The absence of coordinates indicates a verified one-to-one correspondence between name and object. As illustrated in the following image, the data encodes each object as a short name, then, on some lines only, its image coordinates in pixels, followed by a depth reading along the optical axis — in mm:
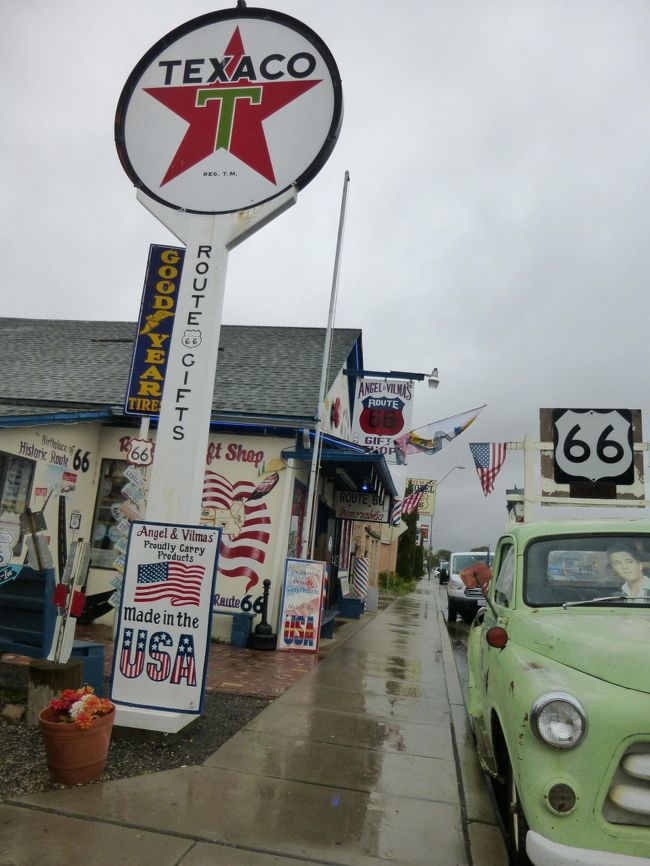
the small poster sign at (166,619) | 4996
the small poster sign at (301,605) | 9586
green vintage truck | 2549
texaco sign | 5957
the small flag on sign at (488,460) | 13391
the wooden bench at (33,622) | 5348
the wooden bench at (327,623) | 11272
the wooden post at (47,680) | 4699
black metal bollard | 9305
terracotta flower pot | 3850
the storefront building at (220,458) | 9648
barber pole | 16484
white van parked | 17359
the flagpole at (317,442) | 9930
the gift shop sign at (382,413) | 13805
